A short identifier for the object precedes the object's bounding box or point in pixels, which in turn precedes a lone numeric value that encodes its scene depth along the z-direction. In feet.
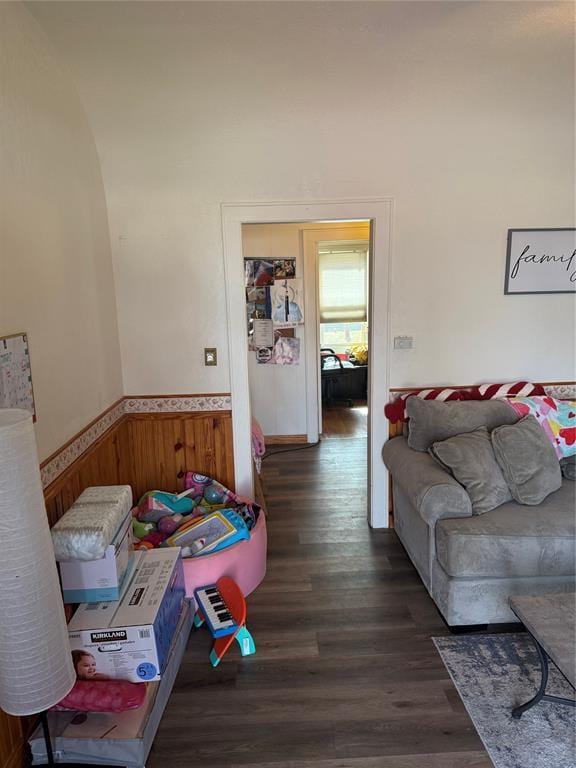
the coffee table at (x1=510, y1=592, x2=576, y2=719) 4.60
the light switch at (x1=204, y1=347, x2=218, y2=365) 9.36
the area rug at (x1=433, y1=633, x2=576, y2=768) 5.02
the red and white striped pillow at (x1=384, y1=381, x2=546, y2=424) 9.21
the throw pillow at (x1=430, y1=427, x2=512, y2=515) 6.97
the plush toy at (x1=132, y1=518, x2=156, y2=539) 7.80
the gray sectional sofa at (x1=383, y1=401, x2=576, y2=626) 6.47
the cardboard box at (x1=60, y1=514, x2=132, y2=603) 5.51
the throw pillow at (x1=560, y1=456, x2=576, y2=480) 7.98
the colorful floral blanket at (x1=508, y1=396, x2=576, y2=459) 8.05
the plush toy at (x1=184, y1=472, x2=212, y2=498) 9.33
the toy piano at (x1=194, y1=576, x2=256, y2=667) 6.57
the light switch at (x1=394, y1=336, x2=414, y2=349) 9.42
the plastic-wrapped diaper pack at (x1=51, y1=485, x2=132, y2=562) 5.24
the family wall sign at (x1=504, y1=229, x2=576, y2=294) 9.09
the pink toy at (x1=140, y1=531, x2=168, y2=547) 7.62
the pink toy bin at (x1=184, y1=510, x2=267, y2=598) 7.25
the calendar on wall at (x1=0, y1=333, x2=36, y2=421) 4.98
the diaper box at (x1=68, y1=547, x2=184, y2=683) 5.26
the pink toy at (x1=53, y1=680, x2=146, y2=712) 5.01
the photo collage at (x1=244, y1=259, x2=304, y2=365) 14.80
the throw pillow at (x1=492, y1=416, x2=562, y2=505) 7.14
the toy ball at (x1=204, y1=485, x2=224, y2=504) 9.02
